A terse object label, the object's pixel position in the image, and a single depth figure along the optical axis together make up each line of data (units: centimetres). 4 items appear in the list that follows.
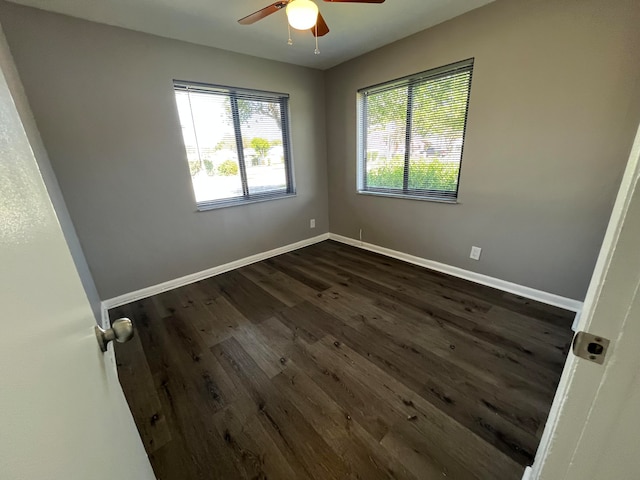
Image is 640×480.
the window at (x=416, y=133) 249
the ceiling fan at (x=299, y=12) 149
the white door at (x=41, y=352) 30
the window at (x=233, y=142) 268
